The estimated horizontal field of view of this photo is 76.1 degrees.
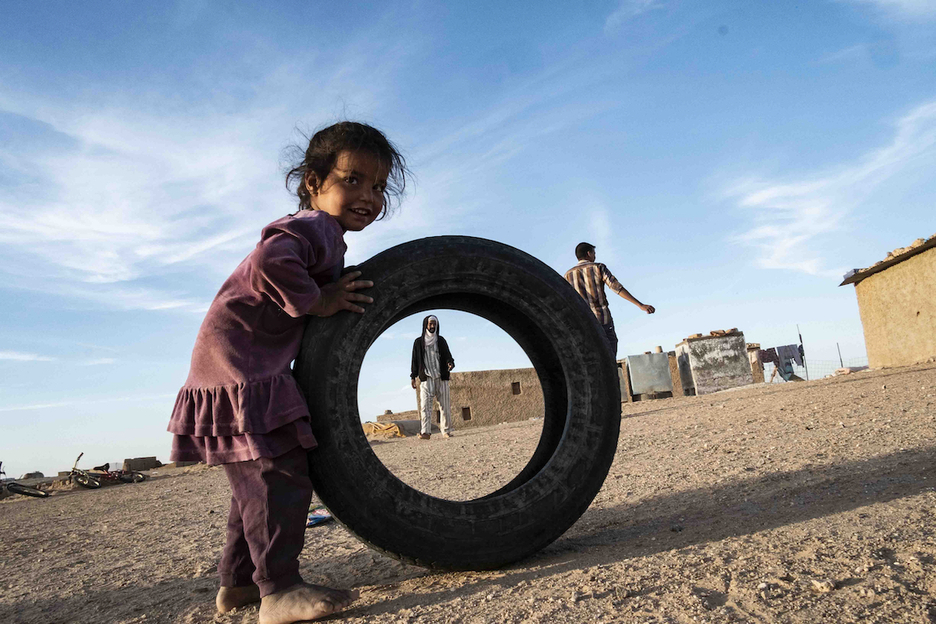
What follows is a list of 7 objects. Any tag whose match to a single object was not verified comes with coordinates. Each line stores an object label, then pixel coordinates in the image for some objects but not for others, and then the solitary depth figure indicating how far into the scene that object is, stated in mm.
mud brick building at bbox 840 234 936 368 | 12656
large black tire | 1926
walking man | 6777
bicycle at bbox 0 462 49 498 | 8555
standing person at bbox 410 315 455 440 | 9930
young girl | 1825
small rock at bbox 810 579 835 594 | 1521
